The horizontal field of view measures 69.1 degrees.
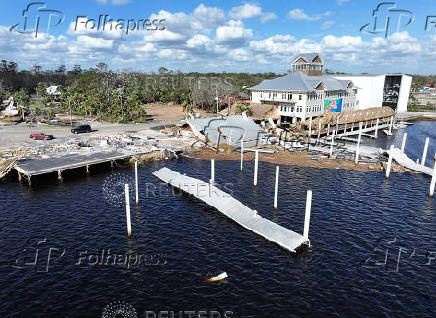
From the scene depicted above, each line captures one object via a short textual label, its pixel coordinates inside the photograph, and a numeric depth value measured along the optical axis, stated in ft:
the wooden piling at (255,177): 163.86
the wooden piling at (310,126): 271.55
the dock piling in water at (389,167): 176.67
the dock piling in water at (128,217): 111.88
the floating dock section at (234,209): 107.34
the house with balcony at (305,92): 311.00
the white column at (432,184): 152.35
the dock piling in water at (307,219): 104.31
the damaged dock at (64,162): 162.09
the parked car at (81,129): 257.77
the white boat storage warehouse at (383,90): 402.93
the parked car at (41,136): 231.30
